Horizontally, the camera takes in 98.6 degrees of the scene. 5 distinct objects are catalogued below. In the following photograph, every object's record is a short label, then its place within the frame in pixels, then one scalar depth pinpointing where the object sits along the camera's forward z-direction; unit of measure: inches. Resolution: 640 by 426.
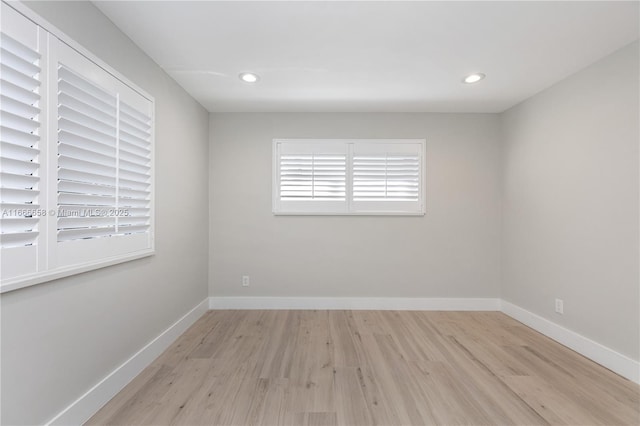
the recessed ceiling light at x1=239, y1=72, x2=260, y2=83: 97.1
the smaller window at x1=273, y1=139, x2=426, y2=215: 136.6
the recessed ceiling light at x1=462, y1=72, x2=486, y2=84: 98.2
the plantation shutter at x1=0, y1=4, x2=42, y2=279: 46.8
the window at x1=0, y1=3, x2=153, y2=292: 48.1
